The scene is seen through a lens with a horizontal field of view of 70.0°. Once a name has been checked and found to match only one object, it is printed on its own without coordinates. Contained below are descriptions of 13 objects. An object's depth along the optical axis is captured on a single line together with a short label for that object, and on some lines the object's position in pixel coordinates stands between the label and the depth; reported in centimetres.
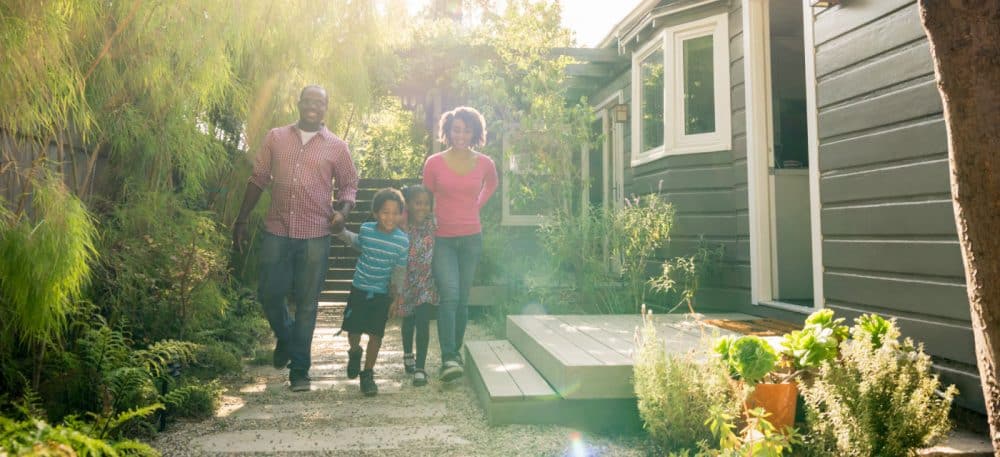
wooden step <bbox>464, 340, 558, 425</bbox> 310
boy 378
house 288
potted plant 243
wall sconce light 763
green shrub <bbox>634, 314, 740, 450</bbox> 256
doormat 399
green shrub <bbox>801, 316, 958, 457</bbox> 215
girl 399
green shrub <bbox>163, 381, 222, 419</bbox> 316
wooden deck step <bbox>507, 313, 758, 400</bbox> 298
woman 391
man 376
